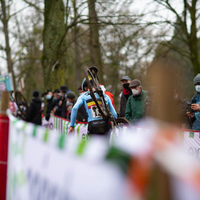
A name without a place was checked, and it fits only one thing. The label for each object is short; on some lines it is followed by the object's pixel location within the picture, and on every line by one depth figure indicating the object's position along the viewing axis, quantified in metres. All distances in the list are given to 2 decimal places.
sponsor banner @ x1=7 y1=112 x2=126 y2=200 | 2.09
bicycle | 10.23
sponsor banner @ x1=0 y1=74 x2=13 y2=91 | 17.27
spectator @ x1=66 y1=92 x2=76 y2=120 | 16.72
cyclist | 10.35
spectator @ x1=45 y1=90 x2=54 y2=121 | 22.23
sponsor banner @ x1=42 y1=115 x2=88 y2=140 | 14.64
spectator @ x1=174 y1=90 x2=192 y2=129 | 11.34
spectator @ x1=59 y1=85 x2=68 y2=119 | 18.61
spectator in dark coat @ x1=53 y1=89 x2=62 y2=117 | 20.83
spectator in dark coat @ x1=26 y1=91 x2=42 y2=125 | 22.41
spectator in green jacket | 13.44
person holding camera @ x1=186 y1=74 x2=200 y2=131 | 10.84
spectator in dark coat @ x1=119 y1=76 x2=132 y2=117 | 15.30
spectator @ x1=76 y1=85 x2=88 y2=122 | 14.75
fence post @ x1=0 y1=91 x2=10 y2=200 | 7.10
